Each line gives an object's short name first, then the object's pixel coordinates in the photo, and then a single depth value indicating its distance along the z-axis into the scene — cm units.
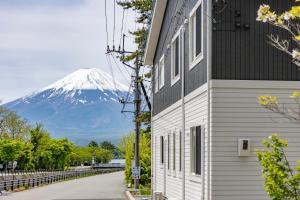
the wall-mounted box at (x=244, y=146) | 1388
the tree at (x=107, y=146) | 17998
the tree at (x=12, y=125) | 9581
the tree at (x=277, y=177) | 888
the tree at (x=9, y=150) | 7166
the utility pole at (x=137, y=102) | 3974
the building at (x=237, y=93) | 1394
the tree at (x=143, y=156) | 4231
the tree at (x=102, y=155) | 14379
